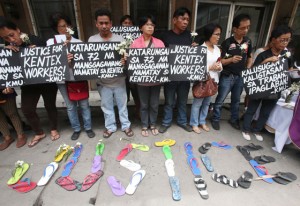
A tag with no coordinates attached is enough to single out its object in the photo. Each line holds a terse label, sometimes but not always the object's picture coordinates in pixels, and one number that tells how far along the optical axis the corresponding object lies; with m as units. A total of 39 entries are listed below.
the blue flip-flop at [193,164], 2.66
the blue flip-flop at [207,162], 2.71
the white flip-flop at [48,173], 2.50
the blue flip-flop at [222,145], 3.17
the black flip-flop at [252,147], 3.15
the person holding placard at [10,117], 2.99
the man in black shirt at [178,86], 2.86
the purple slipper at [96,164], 2.69
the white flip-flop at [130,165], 2.73
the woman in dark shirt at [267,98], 2.75
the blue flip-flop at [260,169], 2.55
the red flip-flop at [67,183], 2.42
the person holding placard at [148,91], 2.72
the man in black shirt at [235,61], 2.94
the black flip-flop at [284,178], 2.53
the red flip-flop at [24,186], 2.41
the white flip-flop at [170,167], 2.63
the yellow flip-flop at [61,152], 2.90
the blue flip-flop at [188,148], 3.02
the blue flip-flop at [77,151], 2.97
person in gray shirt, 2.72
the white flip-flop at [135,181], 2.38
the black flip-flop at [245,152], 2.94
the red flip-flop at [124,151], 2.92
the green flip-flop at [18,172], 2.53
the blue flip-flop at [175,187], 2.29
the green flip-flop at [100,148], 3.03
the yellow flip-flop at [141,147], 3.10
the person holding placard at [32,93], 2.59
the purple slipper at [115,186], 2.36
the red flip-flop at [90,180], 2.41
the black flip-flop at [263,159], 2.87
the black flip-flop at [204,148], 3.06
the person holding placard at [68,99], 2.73
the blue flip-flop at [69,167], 2.62
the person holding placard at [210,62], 2.87
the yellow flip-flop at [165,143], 3.21
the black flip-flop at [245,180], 2.45
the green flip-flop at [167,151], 2.94
